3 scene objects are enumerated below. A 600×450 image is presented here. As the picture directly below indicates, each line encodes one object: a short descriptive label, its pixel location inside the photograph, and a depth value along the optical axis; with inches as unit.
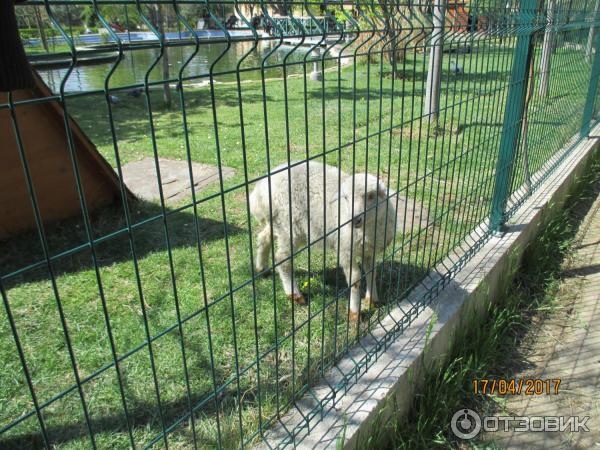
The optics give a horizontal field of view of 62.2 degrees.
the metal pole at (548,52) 173.0
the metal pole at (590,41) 255.6
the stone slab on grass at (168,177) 241.9
